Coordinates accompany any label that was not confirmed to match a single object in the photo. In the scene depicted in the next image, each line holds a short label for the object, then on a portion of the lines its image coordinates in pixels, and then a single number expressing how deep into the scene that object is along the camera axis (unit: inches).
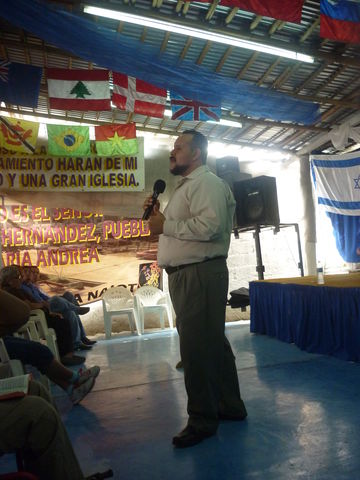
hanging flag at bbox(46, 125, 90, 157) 244.4
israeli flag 276.8
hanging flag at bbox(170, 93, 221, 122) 211.2
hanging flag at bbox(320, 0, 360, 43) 153.3
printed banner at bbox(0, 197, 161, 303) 249.4
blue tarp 136.8
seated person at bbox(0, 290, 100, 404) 86.9
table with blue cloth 124.8
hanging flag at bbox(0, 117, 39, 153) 233.3
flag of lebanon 185.3
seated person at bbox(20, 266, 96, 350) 180.2
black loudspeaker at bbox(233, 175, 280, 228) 239.8
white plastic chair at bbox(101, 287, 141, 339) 238.5
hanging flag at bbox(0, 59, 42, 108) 178.1
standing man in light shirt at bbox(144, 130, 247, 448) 69.5
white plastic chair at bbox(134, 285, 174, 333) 245.0
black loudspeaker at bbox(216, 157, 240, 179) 291.3
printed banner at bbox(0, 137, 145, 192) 249.0
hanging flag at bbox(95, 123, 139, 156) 252.7
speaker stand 236.8
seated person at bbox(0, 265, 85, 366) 136.3
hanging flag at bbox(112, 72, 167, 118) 192.9
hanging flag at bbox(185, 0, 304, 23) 140.0
